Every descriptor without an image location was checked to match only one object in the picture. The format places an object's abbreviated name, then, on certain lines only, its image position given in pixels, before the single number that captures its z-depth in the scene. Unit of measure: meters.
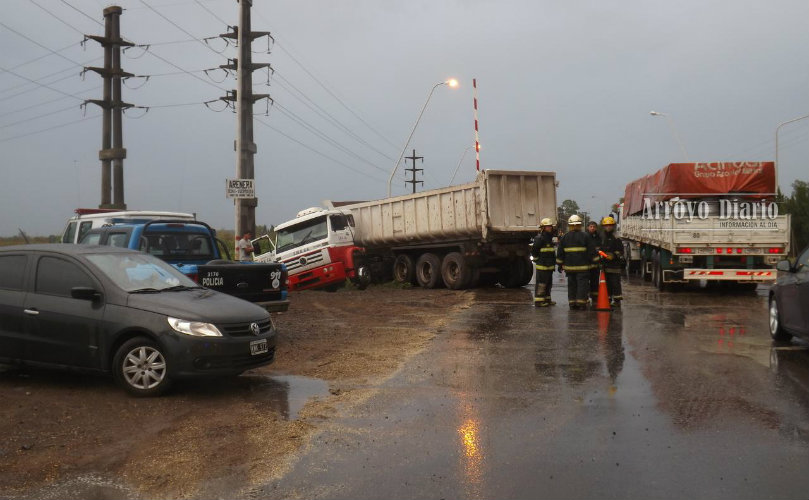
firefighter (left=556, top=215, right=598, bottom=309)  13.89
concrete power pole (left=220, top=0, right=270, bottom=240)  19.55
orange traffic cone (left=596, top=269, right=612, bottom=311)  14.01
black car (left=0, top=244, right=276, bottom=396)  7.02
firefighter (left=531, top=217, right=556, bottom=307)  14.83
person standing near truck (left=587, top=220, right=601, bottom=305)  14.50
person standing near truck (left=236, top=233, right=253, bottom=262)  18.39
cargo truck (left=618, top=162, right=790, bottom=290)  16.92
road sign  18.56
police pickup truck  10.18
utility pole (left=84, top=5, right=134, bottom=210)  23.77
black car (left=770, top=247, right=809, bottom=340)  8.73
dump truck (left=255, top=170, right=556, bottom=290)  18.91
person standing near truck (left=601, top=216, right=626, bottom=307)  14.34
